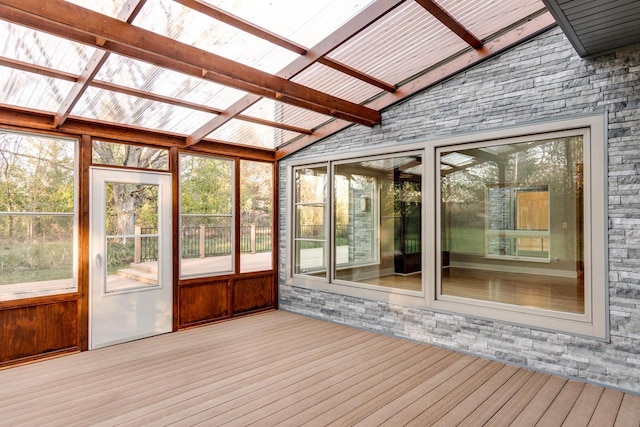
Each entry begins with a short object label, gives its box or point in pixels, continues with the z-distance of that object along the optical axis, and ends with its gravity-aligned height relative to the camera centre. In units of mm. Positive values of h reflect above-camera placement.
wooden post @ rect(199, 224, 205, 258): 5629 -337
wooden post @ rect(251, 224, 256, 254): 6258 -363
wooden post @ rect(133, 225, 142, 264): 4934 -360
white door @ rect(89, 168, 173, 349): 4590 -490
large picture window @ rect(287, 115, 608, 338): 3617 -115
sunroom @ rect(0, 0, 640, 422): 3268 +572
